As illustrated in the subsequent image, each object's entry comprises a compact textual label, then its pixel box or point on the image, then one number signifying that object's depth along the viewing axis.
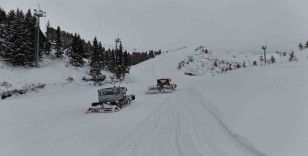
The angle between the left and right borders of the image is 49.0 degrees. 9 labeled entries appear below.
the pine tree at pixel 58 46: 76.06
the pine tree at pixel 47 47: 75.75
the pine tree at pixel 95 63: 72.91
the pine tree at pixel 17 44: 60.09
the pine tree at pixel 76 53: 74.69
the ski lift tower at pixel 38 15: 64.40
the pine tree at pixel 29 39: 62.34
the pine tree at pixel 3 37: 60.53
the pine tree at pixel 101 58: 82.10
